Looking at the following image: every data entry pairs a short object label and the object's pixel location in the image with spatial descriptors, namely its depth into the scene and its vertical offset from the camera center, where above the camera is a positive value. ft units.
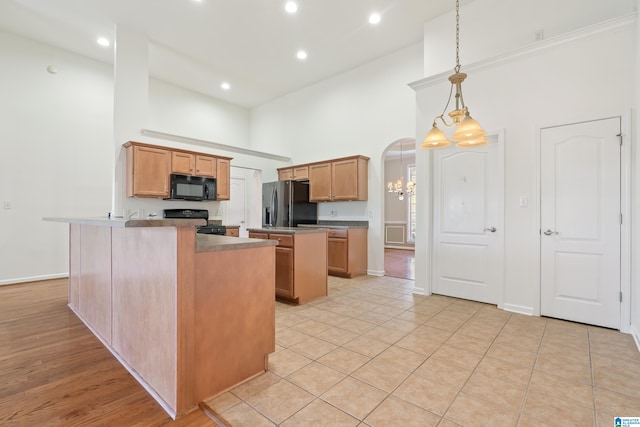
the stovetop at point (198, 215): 17.16 -0.04
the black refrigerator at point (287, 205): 19.40 +0.66
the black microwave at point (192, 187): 16.60 +1.61
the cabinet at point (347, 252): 17.24 -2.27
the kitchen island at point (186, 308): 5.25 -1.95
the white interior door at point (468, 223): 11.82 -0.38
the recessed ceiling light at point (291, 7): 13.28 +9.69
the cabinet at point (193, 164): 16.65 +3.03
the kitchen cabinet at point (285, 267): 11.68 -2.17
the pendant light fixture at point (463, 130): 7.66 +2.31
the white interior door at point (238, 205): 23.61 +0.79
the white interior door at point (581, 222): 9.48 -0.26
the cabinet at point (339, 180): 17.80 +2.24
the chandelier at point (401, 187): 27.99 +2.84
